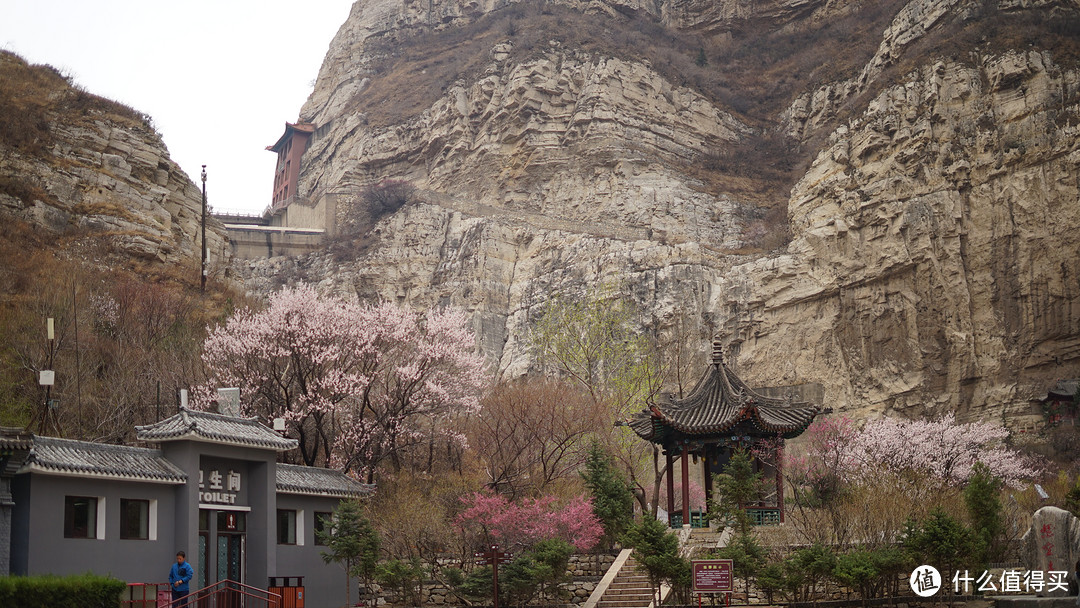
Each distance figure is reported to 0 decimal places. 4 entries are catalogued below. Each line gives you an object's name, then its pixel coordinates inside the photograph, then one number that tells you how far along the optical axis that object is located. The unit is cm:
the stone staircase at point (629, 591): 2444
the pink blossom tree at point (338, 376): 3378
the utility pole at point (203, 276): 4658
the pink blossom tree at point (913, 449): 3978
